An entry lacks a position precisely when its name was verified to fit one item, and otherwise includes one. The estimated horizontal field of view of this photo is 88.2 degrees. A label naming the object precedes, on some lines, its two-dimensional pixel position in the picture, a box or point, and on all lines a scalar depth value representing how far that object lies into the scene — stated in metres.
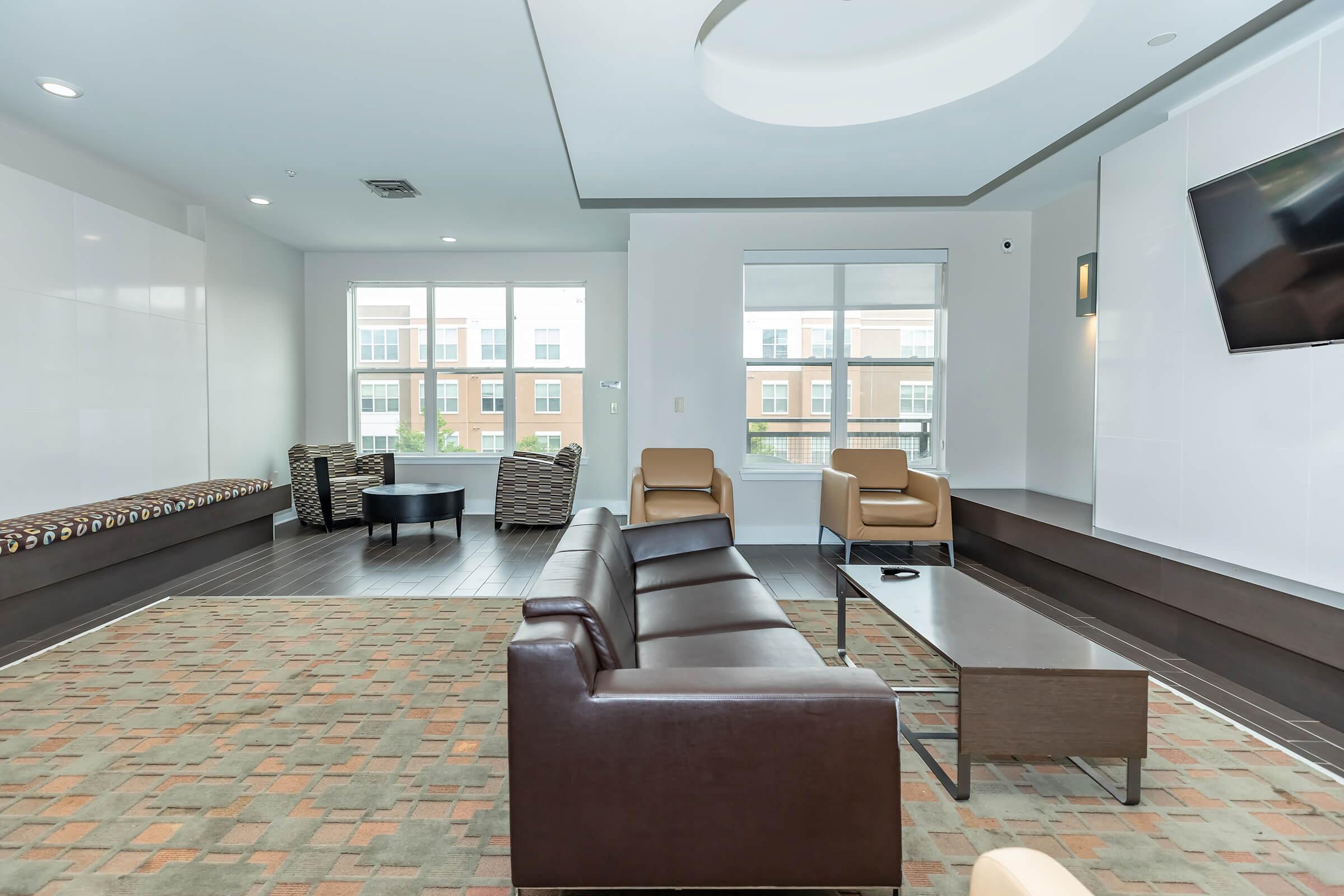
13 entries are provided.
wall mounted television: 2.74
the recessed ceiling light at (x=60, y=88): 3.61
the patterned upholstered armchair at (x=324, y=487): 6.49
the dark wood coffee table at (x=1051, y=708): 1.99
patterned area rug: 1.76
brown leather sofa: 1.50
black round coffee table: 5.86
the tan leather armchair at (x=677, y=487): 5.25
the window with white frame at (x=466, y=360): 7.89
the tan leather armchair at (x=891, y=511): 5.06
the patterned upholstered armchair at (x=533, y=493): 6.81
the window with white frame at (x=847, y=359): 6.21
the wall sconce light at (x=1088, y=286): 4.74
